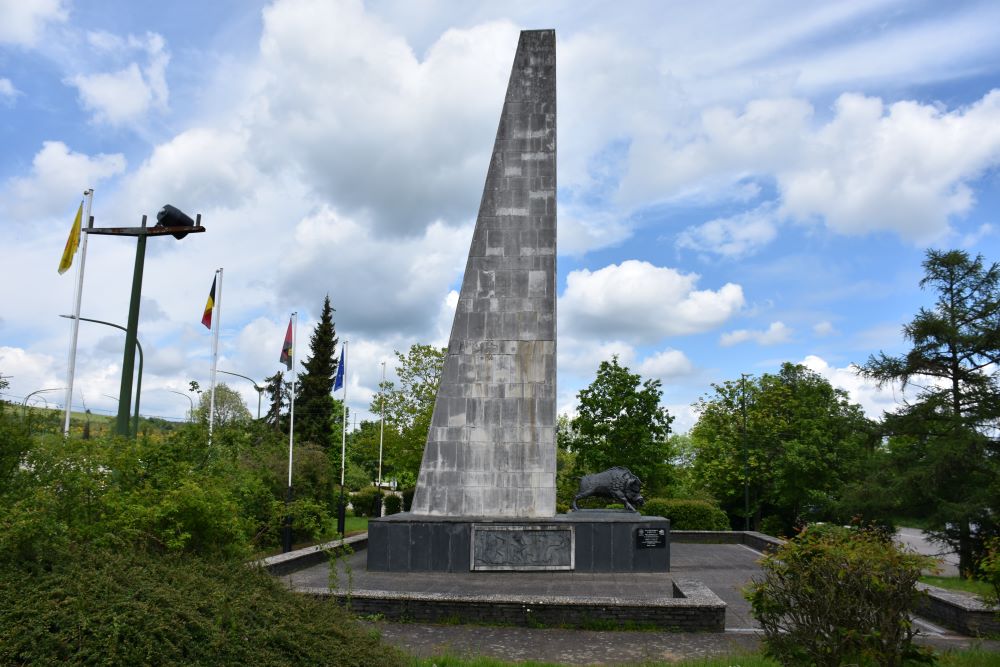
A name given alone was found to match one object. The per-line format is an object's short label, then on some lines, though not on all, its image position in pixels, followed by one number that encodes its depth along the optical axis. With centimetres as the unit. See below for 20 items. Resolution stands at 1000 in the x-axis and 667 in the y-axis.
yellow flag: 1808
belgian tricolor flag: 2303
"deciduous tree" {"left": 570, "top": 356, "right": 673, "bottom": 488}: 3148
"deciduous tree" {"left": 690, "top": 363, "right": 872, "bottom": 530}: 3189
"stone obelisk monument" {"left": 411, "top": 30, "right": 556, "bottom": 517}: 1638
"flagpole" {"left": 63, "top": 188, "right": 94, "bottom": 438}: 1802
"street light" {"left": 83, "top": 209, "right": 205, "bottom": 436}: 1083
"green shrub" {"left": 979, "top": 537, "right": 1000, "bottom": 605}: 907
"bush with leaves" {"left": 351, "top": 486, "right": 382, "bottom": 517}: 4151
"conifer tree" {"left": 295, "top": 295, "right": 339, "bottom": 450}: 4922
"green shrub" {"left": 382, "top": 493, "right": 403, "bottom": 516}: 3756
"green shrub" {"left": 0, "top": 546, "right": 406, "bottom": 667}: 412
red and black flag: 2116
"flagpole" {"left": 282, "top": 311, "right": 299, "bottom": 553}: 1841
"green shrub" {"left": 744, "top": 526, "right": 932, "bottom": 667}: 578
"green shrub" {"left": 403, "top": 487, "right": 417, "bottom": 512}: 3789
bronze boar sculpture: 1780
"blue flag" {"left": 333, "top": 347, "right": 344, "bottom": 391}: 2702
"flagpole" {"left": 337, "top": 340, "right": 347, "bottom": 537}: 2205
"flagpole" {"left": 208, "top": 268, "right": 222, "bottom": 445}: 2423
